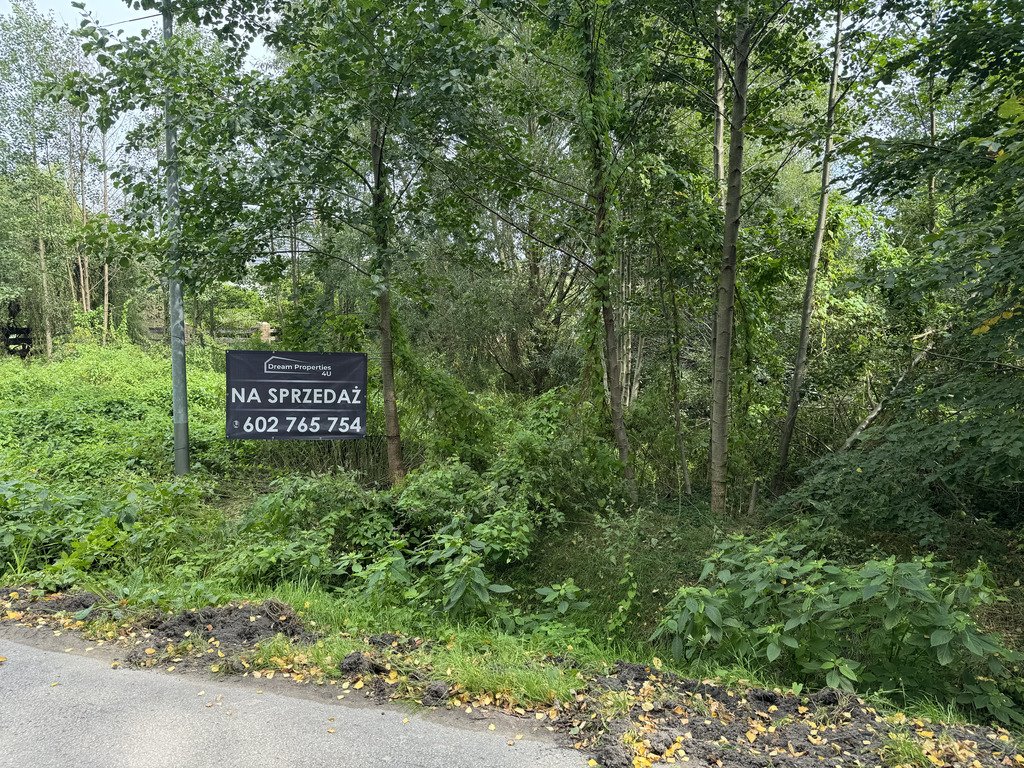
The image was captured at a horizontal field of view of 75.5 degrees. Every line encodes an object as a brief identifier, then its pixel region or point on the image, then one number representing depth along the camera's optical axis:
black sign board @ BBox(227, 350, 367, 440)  6.30
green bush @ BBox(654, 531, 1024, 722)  3.29
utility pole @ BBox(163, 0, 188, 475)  6.52
